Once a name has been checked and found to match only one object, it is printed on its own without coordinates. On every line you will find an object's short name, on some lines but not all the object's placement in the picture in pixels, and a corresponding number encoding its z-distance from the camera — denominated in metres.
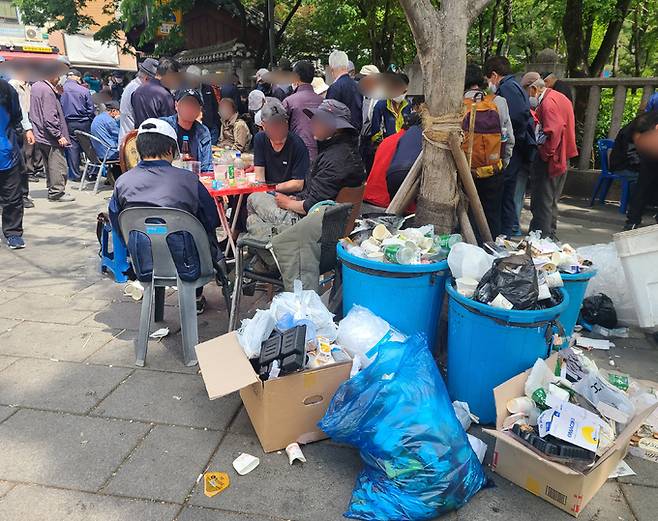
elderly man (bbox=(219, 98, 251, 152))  7.89
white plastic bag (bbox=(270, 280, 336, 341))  2.72
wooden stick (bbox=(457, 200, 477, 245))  3.42
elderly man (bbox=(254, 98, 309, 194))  4.47
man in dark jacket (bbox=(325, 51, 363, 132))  5.94
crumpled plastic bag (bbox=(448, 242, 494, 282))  2.78
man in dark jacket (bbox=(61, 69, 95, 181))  8.95
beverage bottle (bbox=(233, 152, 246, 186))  4.67
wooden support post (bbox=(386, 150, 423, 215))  3.60
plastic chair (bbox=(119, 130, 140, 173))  5.15
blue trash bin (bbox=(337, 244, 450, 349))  2.84
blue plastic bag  2.09
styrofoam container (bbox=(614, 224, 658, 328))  3.26
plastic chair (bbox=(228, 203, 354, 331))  3.30
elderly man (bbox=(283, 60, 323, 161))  5.93
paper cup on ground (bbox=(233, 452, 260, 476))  2.40
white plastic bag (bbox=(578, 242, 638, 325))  3.89
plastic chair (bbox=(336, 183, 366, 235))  3.71
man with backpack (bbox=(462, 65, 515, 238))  4.16
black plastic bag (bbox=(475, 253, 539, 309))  2.52
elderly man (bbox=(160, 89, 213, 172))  4.89
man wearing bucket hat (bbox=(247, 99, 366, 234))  3.72
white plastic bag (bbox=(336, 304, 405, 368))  2.65
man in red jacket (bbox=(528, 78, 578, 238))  5.41
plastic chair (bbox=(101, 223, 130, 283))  3.88
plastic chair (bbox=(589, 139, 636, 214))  7.06
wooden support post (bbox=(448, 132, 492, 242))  3.21
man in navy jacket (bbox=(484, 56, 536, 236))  5.14
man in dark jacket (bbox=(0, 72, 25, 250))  5.40
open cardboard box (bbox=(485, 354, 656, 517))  2.11
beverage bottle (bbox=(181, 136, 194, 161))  5.09
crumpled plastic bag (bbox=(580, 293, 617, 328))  3.84
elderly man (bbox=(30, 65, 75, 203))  7.77
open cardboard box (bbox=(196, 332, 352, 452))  2.40
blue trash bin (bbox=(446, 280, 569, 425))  2.51
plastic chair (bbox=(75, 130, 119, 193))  8.34
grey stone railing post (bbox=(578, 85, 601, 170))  7.68
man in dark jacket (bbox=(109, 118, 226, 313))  3.21
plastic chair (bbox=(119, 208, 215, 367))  3.13
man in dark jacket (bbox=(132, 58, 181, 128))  5.97
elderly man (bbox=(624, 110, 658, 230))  3.60
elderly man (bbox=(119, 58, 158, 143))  6.39
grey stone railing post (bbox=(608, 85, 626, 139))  7.46
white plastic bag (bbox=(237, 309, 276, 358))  2.56
